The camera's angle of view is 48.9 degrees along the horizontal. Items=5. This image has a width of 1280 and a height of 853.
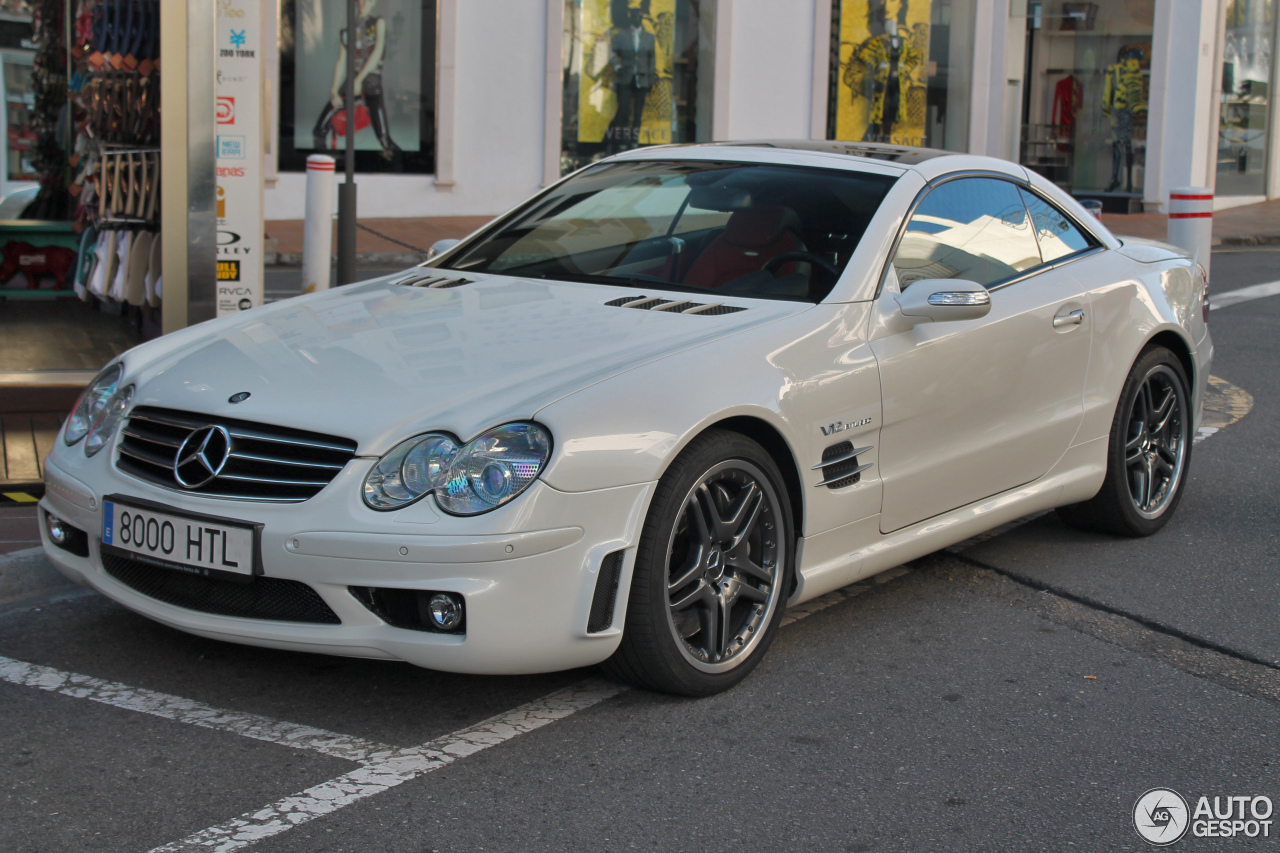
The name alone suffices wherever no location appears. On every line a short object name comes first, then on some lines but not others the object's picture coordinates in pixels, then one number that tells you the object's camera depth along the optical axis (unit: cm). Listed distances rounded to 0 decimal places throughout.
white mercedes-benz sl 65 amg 327
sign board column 694
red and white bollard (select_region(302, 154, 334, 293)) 794
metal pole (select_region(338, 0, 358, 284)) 920
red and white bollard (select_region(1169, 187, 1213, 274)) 902
